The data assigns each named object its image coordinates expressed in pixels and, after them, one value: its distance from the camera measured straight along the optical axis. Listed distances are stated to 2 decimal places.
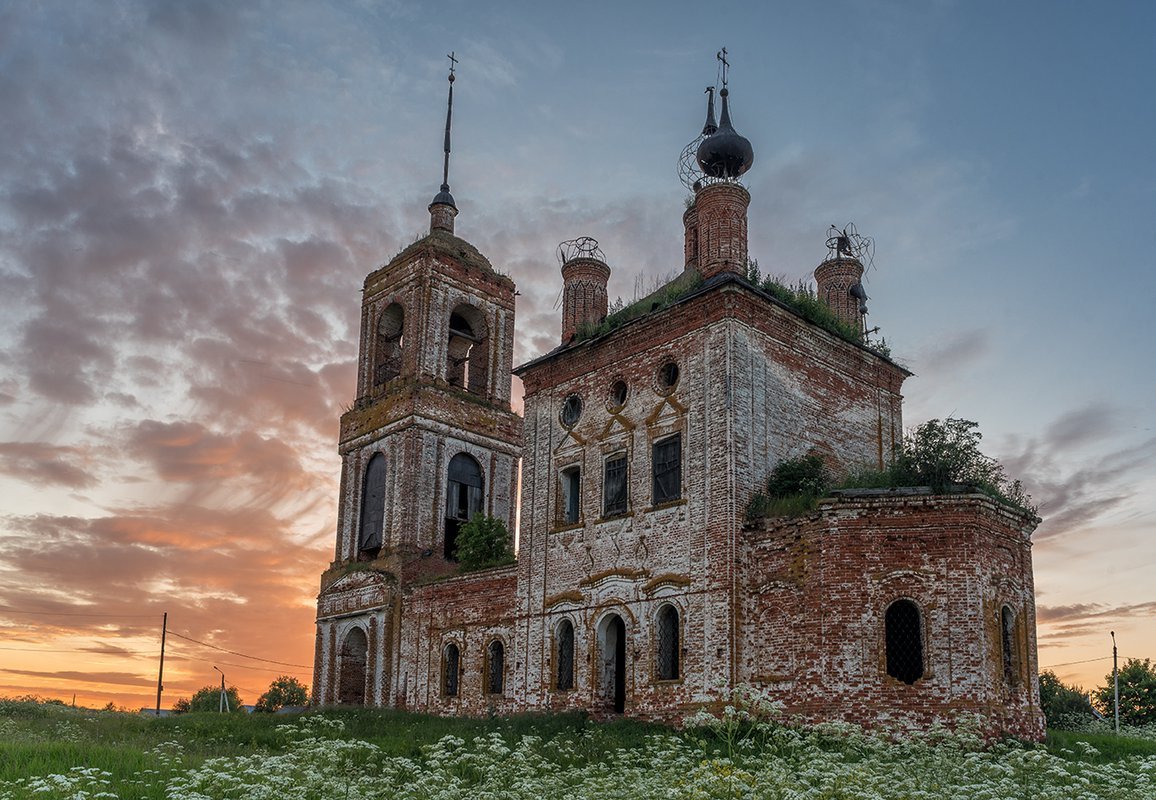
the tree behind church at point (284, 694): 51.94
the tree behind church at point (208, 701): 59.31
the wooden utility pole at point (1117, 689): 38.56
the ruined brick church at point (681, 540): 18.56
